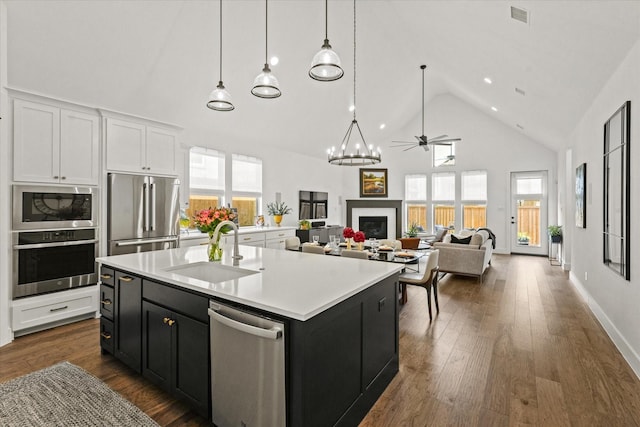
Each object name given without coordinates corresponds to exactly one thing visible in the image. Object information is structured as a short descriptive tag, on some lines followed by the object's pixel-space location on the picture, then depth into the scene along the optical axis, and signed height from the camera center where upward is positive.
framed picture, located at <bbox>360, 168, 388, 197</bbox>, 10.28 +1.04
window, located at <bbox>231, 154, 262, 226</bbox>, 6.44 +0.60
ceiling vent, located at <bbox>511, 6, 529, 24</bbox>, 2.79 +1.87
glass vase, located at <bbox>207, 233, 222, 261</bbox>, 2.49 -0.29
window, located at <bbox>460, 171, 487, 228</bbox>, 9.05 +0.48
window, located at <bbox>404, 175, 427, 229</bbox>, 9.91 +0.50
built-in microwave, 3.22 +0.07
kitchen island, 1.49 -0.66
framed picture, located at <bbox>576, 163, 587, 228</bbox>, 4.35 +0.28
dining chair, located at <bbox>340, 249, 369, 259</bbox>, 3.93 -0.52
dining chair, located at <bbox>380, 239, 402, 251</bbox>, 5.11 -0.50
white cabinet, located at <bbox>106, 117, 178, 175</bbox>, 3.88 +0.89
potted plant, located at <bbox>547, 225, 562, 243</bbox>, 7.04 -0.44
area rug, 1.94 -1.31
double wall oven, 3.23 -0.28
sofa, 5.36 -0.73
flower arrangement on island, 2.51 -0.08
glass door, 8.42 +0.07
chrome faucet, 2.41 -0.19
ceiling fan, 6.89 +1.67
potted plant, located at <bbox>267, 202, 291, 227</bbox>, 7.10 +0.07
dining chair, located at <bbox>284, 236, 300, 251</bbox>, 5.10 -0.51
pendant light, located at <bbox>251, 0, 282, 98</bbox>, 2.45 +1.07
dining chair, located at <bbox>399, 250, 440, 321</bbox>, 3.65 -0.79
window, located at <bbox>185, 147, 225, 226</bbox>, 5.59 +0.66
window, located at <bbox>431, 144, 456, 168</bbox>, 9.49 +1.85
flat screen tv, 8.30 +0.27
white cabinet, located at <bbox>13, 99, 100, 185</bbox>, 3.21 +0.77
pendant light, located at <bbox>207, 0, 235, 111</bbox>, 2.79 +1.07
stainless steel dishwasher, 1.48 -0.80
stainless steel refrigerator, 3.86 +0.00
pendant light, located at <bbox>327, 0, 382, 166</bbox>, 5.04 +0.96
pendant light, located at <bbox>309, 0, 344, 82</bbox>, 2.21 +1.13
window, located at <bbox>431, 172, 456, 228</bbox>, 9.48 +0.51
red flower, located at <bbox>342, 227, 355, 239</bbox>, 4.59 -0.29
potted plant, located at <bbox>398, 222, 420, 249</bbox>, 6.42 -0.60
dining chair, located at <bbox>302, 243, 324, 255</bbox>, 4.54 -0.52
